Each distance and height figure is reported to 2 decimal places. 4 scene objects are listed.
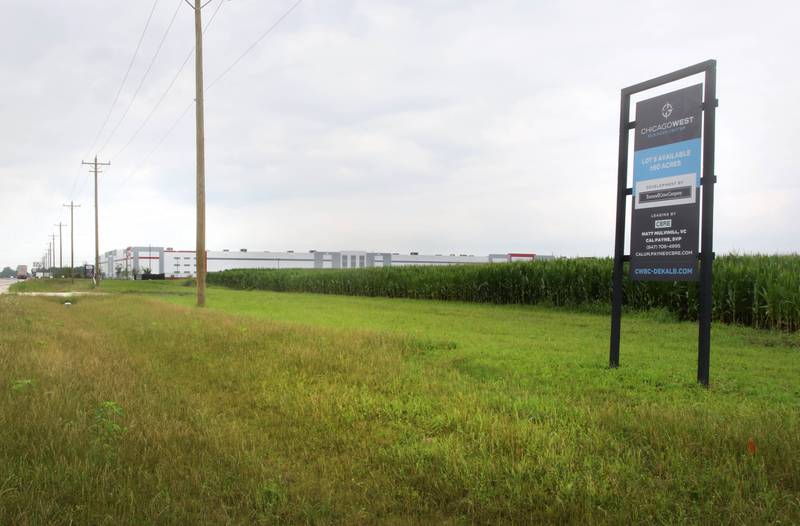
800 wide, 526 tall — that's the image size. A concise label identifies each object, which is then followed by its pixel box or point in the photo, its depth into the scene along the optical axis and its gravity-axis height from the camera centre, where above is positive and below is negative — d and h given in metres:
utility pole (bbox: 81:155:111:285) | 53.69 -0.39
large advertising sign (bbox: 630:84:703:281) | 6.79 +0.91
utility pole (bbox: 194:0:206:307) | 22.66 +3.31
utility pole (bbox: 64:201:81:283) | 80.36 +2.21
